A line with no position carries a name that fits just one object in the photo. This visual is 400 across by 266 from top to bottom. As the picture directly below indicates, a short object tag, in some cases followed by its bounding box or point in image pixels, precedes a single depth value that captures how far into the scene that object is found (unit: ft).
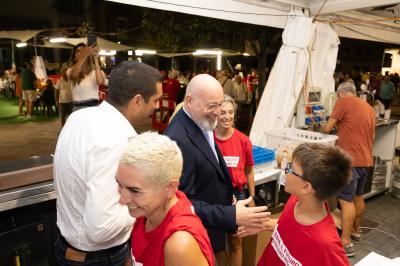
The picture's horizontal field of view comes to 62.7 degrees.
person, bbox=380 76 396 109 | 42.24
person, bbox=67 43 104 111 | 14.26
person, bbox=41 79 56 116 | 39.58
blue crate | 11.09
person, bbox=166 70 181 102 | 30.42
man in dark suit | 5.80
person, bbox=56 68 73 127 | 19.84
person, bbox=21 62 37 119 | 37.60
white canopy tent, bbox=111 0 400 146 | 12.80
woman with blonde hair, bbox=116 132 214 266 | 3.55
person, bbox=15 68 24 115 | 41.19
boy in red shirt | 4.98
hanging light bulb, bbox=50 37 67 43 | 35.65
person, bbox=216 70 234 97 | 33.43
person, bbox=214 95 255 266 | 9.11
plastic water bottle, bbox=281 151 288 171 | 11.41
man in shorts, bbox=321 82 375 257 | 12.13
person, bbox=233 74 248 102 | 36.19
